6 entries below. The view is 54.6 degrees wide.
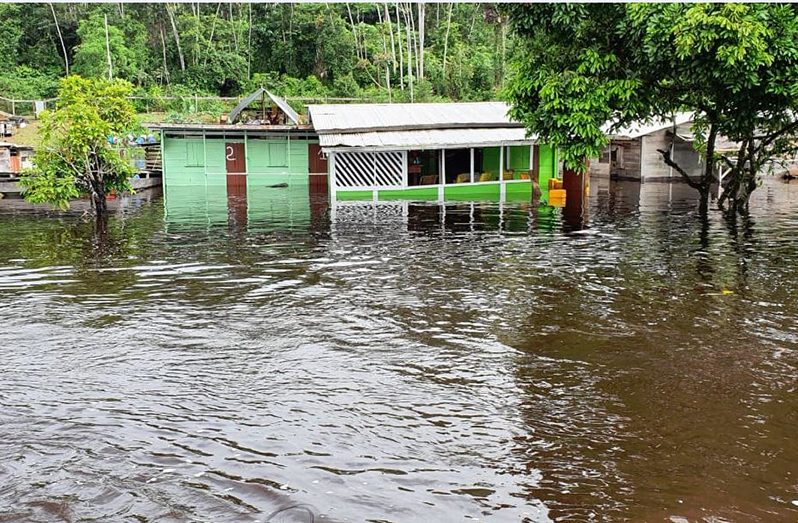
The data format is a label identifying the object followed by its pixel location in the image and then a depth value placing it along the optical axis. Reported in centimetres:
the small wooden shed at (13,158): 2812
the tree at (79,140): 1895
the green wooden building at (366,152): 2509
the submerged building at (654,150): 2970
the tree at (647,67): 1080
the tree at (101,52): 3882
